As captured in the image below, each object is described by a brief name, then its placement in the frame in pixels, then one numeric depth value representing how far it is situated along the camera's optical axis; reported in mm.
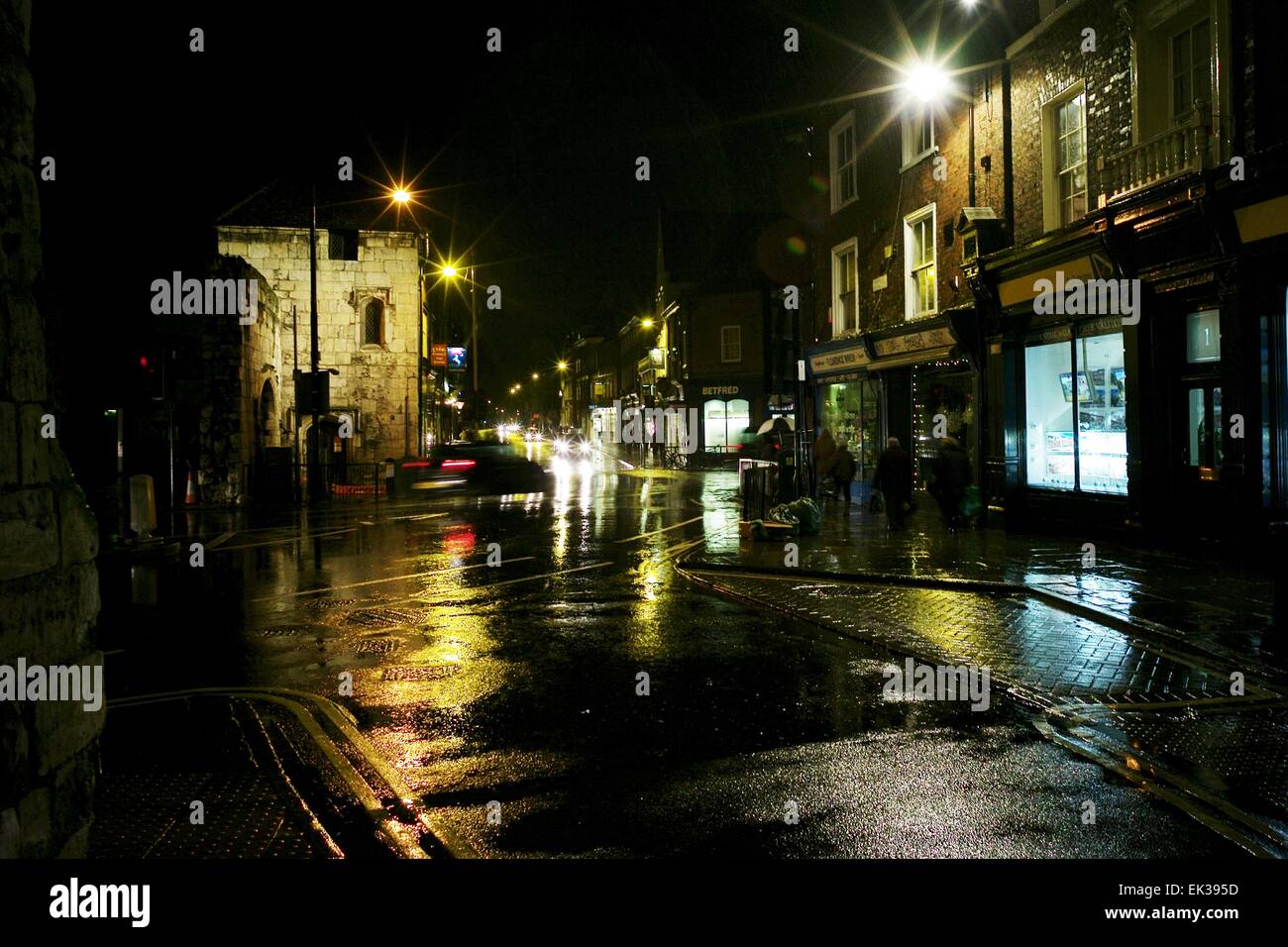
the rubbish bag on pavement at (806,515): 15680
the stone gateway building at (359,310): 38312
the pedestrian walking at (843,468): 20578
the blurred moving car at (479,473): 28953
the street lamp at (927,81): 17203
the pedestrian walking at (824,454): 21547
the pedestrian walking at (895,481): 16281
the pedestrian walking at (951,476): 15828
